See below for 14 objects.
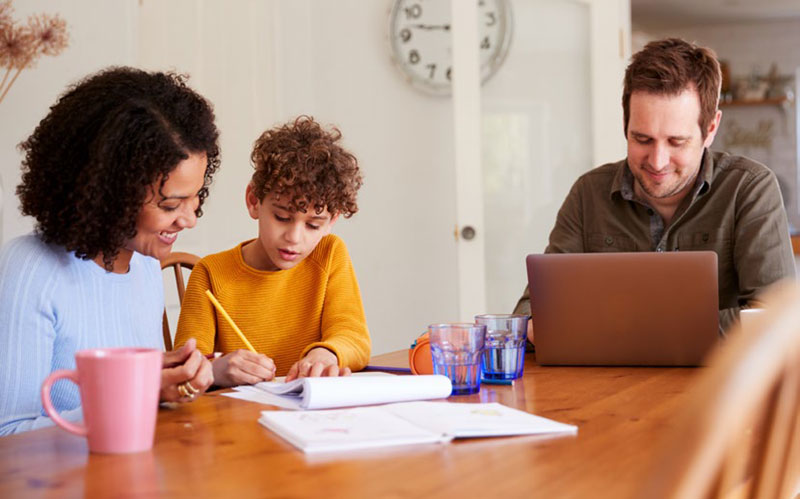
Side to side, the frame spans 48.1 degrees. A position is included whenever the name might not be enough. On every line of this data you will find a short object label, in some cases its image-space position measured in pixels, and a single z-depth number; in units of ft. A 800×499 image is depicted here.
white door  11.18
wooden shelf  24.59
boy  5.24
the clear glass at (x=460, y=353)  3.94
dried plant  9.29
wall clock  12.69
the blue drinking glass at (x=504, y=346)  4.19
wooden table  2.46
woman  3.89
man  5.82
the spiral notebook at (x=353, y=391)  3.52
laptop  4.48
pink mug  2.79
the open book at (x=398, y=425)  2.93
